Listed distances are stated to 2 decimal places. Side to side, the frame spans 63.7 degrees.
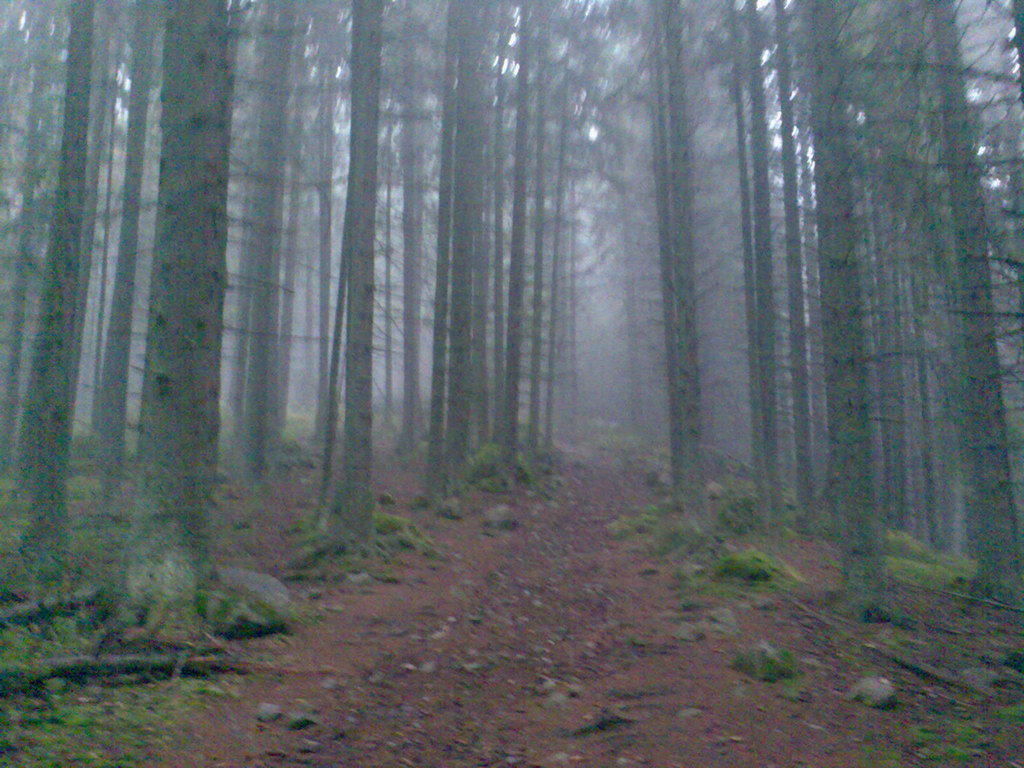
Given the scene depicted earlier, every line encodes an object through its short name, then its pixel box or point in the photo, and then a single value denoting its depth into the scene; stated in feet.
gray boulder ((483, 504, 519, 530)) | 51.92
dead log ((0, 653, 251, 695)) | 19.26
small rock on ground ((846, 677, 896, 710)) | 21.07
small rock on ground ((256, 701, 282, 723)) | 20.02
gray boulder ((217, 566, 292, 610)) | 27.22
